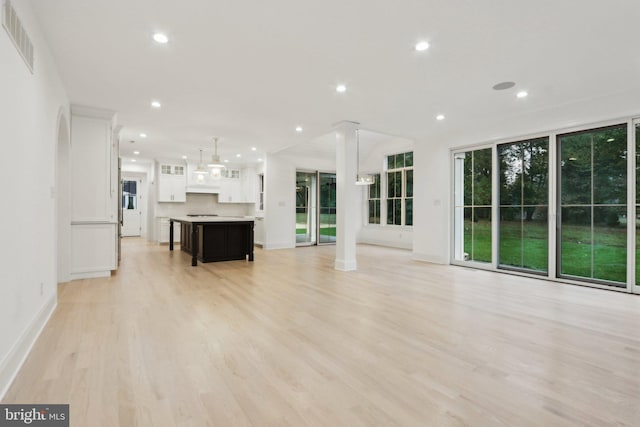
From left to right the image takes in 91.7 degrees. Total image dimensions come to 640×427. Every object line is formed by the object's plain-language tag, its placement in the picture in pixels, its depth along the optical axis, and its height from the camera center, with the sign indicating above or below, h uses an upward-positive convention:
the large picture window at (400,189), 9.27 +0.74
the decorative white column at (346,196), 5.89 +0.32
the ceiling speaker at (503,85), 4.03 +1.68
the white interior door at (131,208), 12.11 +0.19
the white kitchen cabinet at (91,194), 4.90 +0.31
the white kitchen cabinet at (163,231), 10.02 -0.59
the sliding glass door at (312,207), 9.95 +0.19
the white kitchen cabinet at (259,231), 9.55 -0.58
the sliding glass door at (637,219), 4.39 -0.09
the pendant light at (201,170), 7.92 +1.10
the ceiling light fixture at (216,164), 6.91 +1.09
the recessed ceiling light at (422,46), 3.06 +1.67
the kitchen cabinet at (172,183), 9.93 +0.99
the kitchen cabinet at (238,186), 10.78 +0.94
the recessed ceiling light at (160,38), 2.95 +1.69
